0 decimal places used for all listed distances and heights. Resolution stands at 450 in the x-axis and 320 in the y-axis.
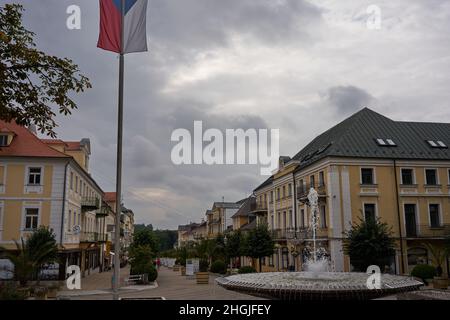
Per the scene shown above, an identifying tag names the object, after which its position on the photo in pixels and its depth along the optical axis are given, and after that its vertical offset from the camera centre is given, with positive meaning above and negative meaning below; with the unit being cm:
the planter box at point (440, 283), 2318 -241
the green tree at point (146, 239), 4376 +2
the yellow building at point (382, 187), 3238 +380
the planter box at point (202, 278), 3091 -274
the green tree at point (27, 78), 896 +342
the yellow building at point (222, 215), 7902 +440
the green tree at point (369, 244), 2705 -41
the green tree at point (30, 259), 2266 -98
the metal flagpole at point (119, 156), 1051 +207
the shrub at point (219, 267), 4156 -266
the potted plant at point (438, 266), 2320 -198
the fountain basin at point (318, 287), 936 -111
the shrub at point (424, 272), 2669 -210
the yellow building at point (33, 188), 2959 +354
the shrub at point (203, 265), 4391 -266
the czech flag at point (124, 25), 1103 +542
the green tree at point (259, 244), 3859 -50
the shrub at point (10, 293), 1243 -152
